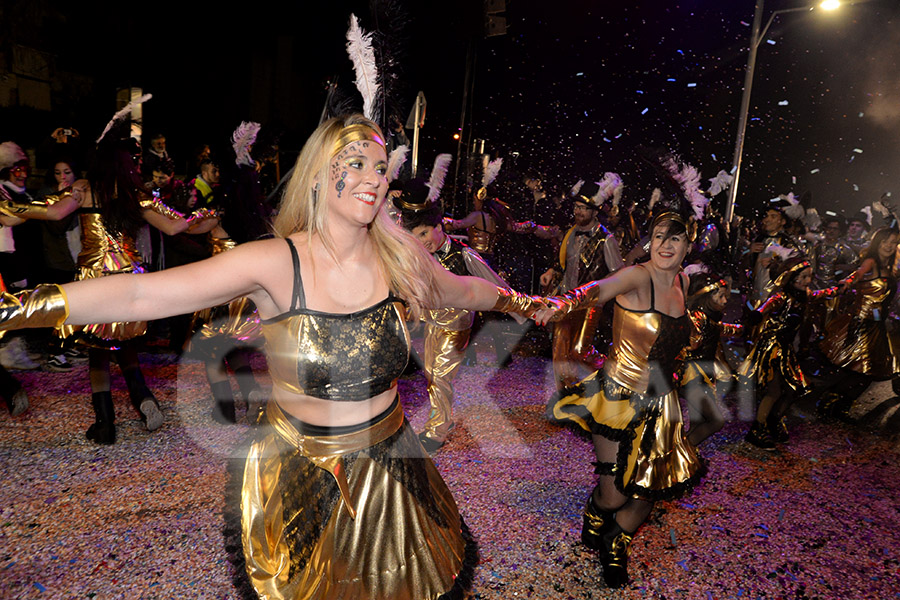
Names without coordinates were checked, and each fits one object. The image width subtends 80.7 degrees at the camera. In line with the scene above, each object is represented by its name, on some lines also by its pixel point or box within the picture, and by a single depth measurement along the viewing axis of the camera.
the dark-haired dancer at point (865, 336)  5.78
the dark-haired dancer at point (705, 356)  4.14
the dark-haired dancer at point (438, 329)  4.53
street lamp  12.12
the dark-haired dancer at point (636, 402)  2.90
